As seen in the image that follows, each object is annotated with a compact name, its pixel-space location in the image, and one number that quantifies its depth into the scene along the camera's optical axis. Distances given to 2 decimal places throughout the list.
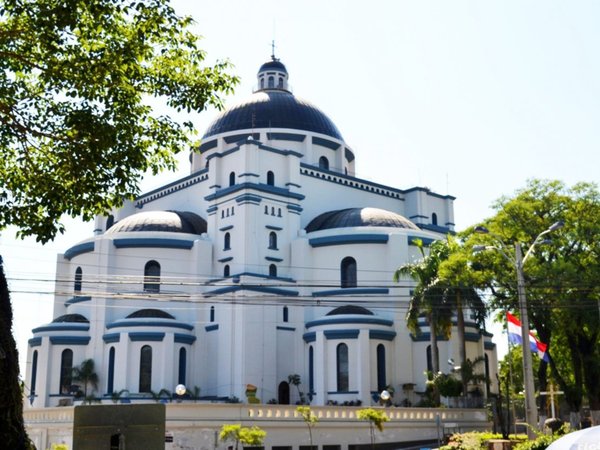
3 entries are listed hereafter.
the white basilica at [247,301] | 48.12
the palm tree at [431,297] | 42.12
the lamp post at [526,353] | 22.89
